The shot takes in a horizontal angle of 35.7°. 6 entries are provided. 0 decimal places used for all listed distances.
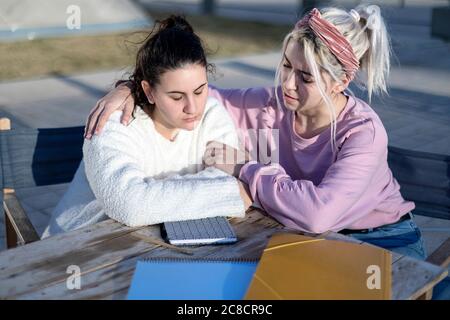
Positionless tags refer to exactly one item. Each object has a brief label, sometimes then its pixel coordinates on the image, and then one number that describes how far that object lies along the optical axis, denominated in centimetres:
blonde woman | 232
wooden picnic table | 179
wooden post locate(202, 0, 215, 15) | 1490
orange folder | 173
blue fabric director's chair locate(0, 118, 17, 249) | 312
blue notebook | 175
